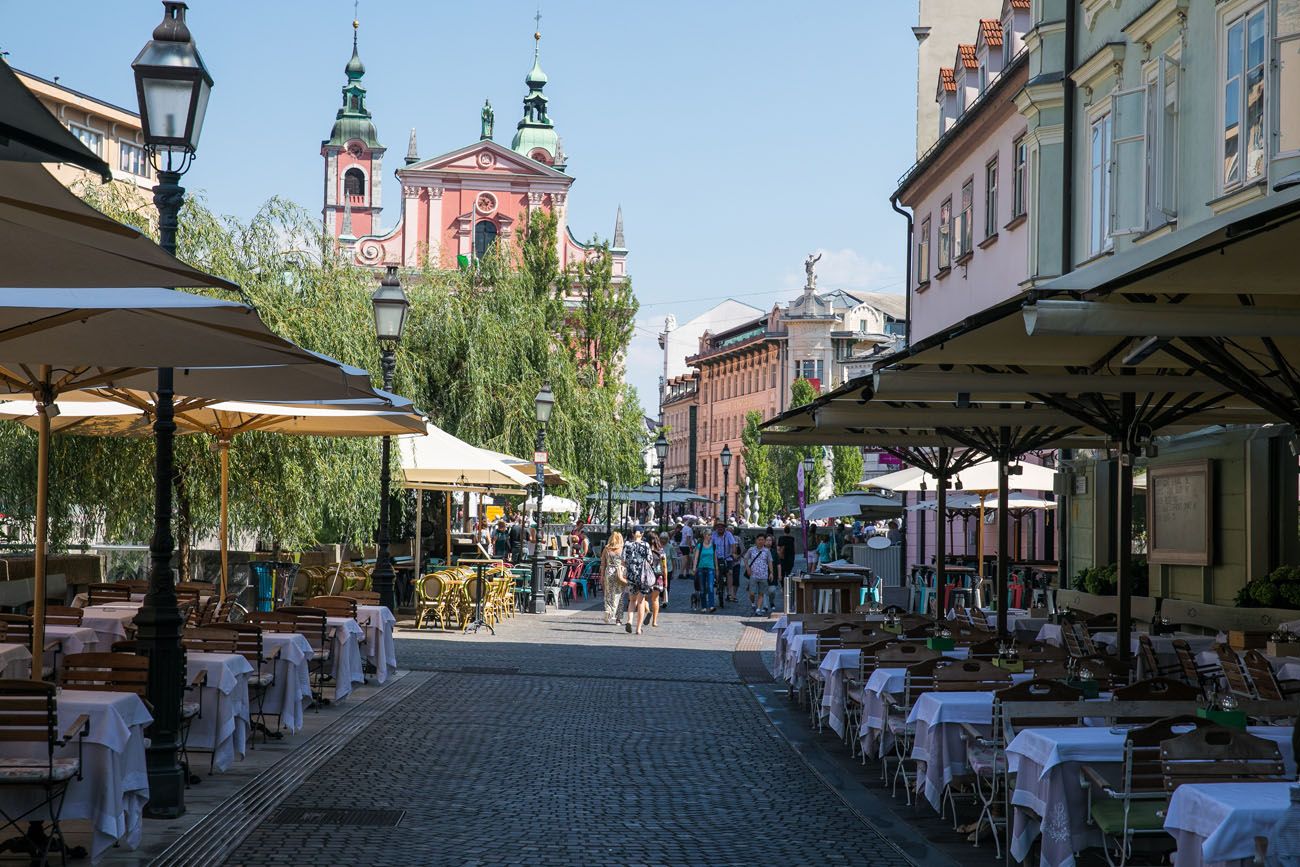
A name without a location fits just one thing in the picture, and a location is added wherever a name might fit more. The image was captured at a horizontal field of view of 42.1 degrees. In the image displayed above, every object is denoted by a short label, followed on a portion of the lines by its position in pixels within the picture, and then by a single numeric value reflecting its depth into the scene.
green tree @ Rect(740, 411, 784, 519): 98.44
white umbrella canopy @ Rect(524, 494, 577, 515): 43.50
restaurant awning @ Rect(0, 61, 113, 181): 3.71
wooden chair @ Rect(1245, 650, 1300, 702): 10.92
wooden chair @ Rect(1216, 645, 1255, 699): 11.68
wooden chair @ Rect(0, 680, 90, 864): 7.96
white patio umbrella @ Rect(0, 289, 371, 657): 8.09
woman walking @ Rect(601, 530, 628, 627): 29.22
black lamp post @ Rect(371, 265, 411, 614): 19.50
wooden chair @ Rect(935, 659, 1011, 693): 10.78
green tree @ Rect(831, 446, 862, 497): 92.75
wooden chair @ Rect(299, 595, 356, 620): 16.47
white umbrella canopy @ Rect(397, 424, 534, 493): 24.39
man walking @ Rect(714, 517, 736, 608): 38.72
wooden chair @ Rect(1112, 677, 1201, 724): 9.27
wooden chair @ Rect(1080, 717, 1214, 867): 7.70
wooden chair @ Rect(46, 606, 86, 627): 14.31
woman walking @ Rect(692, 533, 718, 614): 36.44
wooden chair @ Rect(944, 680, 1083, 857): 9.12
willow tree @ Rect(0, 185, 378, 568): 21.88
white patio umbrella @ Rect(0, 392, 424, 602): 15.73
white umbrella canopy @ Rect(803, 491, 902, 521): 36.56
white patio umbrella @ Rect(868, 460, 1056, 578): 26.22
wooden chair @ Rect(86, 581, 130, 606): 17.59
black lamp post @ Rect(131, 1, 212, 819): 9.95
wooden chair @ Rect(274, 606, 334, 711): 15.08
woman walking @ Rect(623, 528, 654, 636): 28.69
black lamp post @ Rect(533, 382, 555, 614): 30.17
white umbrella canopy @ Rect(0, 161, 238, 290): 5.15
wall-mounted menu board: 21.53
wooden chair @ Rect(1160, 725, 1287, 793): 7.48
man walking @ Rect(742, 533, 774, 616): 33.75
